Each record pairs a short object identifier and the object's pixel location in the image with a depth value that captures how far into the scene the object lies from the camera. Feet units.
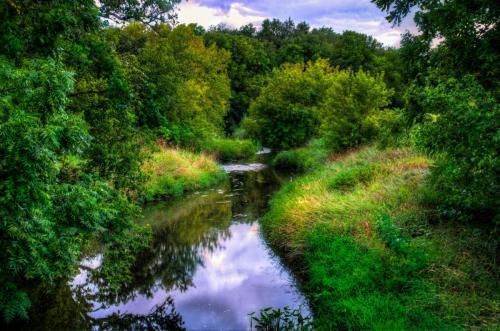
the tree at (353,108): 82.38
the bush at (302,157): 93.20
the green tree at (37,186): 16.16
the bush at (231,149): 126.56
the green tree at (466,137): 19.97
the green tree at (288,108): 121.60
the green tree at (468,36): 25.91
